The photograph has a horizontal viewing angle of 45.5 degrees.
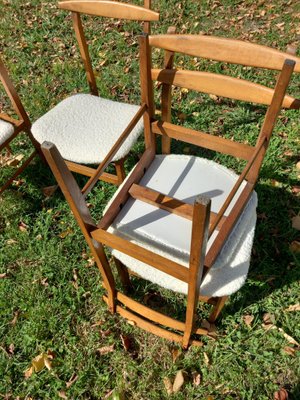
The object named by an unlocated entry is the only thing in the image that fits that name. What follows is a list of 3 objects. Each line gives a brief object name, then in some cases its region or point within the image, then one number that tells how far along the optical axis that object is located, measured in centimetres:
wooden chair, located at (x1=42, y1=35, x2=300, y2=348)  136
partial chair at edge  216
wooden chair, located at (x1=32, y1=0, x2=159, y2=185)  196
